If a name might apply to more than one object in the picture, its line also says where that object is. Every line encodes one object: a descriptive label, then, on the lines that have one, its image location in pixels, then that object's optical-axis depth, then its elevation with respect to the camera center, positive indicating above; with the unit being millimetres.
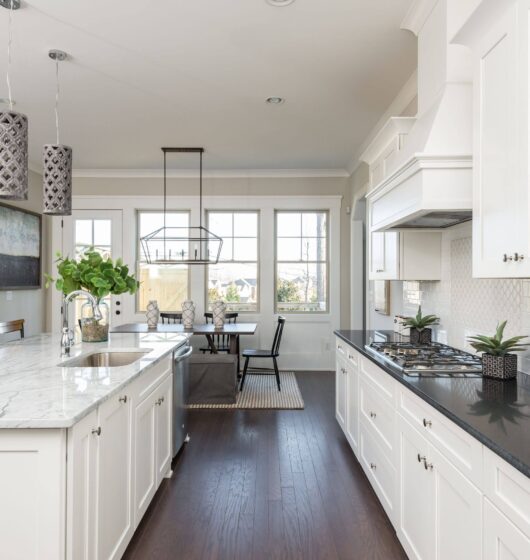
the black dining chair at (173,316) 5570 -435
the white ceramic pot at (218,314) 5039 -366
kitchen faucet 2392 -279
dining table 4695 -524
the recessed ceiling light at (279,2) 2465 +1580
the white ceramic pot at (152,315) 5113 -389
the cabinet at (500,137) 1471 +541
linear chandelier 6117 +528
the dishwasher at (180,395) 2994 -816
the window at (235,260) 6289 +319
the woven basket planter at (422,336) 3047 -369
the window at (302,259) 6285 +343
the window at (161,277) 6289 +70
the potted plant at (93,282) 2836 -5
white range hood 2078 +747
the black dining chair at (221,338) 5559 -749
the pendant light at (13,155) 2109 +611
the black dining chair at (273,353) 5066 -822
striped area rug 4506 -1252
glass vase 2893 -311
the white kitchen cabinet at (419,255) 3059 +200
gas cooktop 2066 -405
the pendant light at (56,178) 2678 +630
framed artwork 5164 +402
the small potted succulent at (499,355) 1911 -314
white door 6184 +639
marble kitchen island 1358 -615
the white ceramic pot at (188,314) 5039 -369
